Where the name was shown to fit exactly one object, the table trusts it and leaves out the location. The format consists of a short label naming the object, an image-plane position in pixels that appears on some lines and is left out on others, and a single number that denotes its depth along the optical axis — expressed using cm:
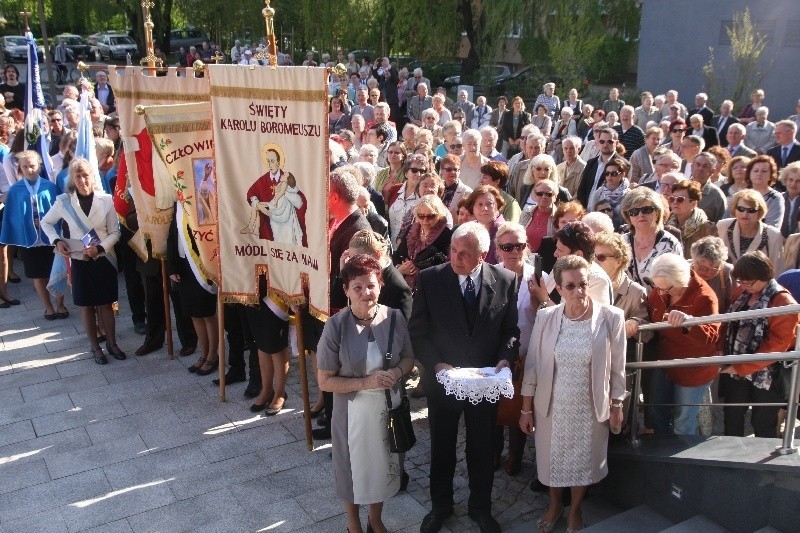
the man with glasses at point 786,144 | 980
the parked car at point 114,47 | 3675
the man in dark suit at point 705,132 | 1255
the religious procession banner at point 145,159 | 715
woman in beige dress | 442
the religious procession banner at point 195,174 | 669
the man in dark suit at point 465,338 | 469
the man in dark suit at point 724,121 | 1390
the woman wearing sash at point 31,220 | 872
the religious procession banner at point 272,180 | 551
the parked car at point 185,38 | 4100
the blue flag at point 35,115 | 949
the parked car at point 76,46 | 3645
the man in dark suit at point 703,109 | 1550
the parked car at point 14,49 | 3338
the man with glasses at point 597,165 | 870
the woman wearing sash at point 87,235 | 743
